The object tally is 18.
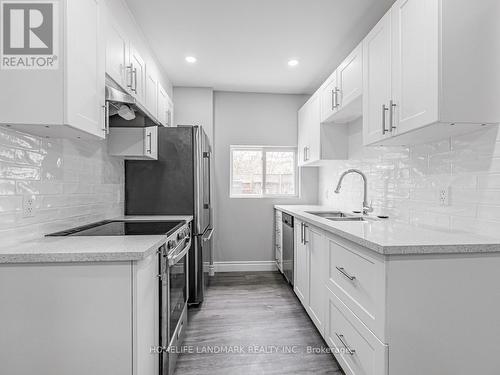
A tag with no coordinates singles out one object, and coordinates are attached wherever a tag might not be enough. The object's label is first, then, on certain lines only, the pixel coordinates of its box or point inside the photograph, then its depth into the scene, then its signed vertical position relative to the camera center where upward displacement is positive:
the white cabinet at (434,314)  1.23 -0.57
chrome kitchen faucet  2.54 -0.15
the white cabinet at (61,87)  1.18 +0.43
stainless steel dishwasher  3.04 -0.68
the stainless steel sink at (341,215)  2.46 -0.29
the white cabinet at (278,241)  3.62 -0.76
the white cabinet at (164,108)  3.01 +0.91
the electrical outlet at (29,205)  1.41 -0.11
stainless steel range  1.47 -0.51
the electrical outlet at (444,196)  1.71 -0.06
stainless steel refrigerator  2.63 +0.02
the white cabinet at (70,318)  1.11 -0.54
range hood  1.62 +0.53
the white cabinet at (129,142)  2.21 +0.35
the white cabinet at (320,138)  3.16 +0.56
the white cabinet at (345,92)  2.25 +0.87
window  4.11 +0.22
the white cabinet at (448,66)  1.36 +0.62
